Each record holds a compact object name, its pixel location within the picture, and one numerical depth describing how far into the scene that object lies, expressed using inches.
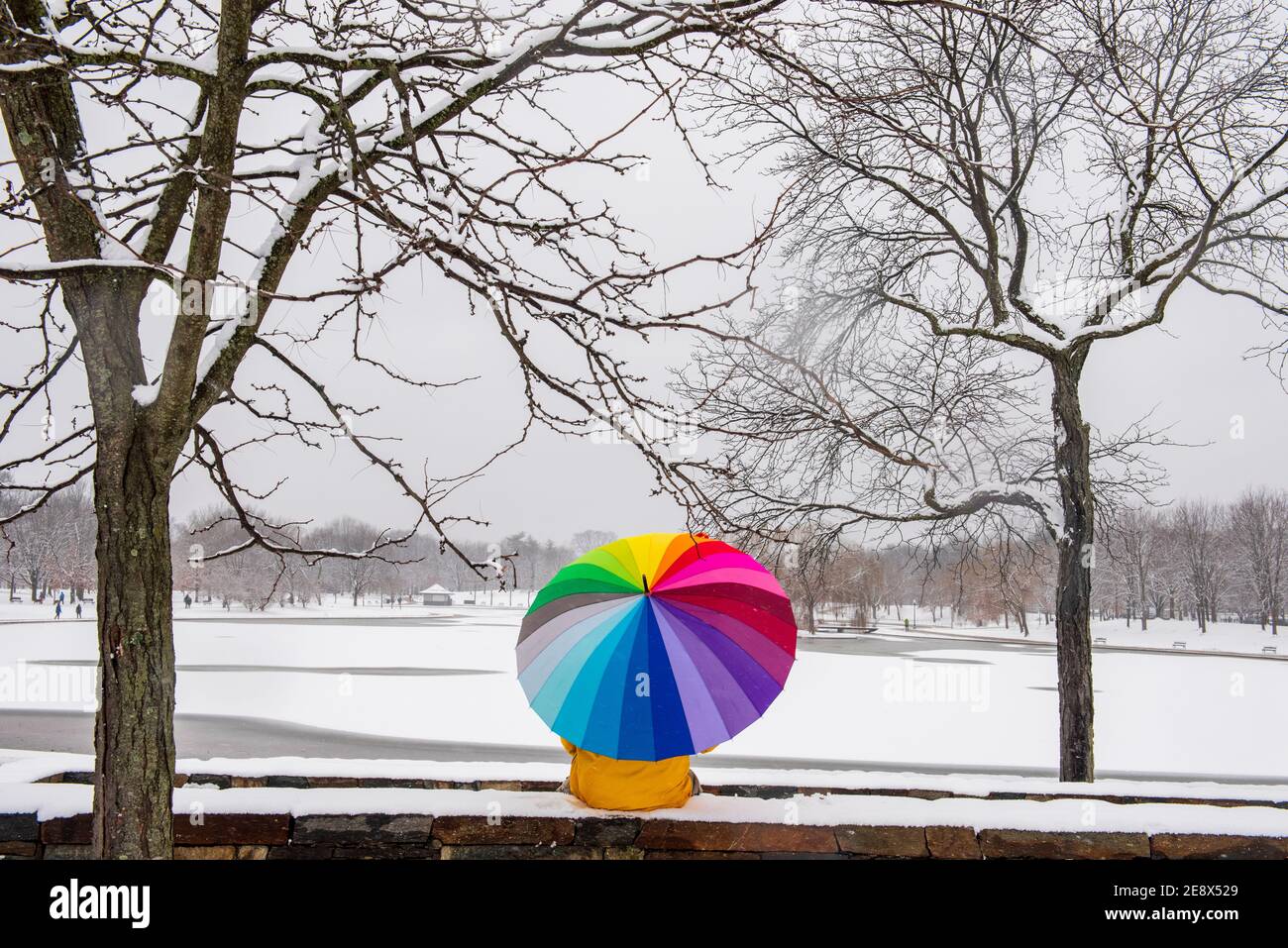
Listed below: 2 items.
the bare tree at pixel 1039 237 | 276.4
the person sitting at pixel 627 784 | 155.5
